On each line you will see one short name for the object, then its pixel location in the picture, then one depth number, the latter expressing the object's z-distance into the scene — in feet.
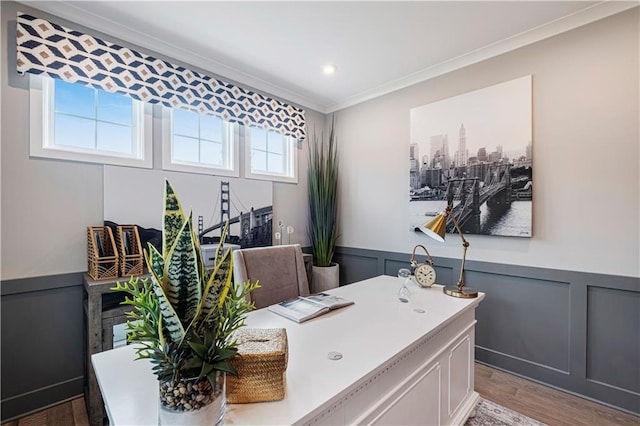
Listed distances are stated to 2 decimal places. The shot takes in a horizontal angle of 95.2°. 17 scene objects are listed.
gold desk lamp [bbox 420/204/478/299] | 5.55
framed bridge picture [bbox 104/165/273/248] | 7.08
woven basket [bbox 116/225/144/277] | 6.36
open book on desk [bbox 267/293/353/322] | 4.45
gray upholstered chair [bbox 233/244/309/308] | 5.71
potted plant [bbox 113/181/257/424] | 2.05
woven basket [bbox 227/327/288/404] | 2.48
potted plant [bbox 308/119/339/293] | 10.75
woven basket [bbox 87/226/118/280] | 6.14
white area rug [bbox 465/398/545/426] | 5.73
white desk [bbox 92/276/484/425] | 2.49
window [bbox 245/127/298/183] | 9.94
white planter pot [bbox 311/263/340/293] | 10.61
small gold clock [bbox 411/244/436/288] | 6.18
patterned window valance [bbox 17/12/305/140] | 5.94
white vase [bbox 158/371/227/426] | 2.04
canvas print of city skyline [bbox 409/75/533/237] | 7.38
